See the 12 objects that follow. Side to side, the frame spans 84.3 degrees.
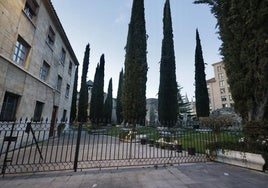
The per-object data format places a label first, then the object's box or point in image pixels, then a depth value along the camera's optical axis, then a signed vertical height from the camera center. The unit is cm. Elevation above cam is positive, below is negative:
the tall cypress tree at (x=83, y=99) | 2778 +416
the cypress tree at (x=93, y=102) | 2996 +383
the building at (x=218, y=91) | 4823 +1156
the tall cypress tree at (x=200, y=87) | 2388 +615
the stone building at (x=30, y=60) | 668 +355
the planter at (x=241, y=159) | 466 -112
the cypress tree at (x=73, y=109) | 2761 +223
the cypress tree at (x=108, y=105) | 3575 +415
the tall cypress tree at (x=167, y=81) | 2025 +593
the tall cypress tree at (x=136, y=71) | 1417 +515
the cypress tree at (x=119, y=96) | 3531 +634
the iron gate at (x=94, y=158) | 462 -148
